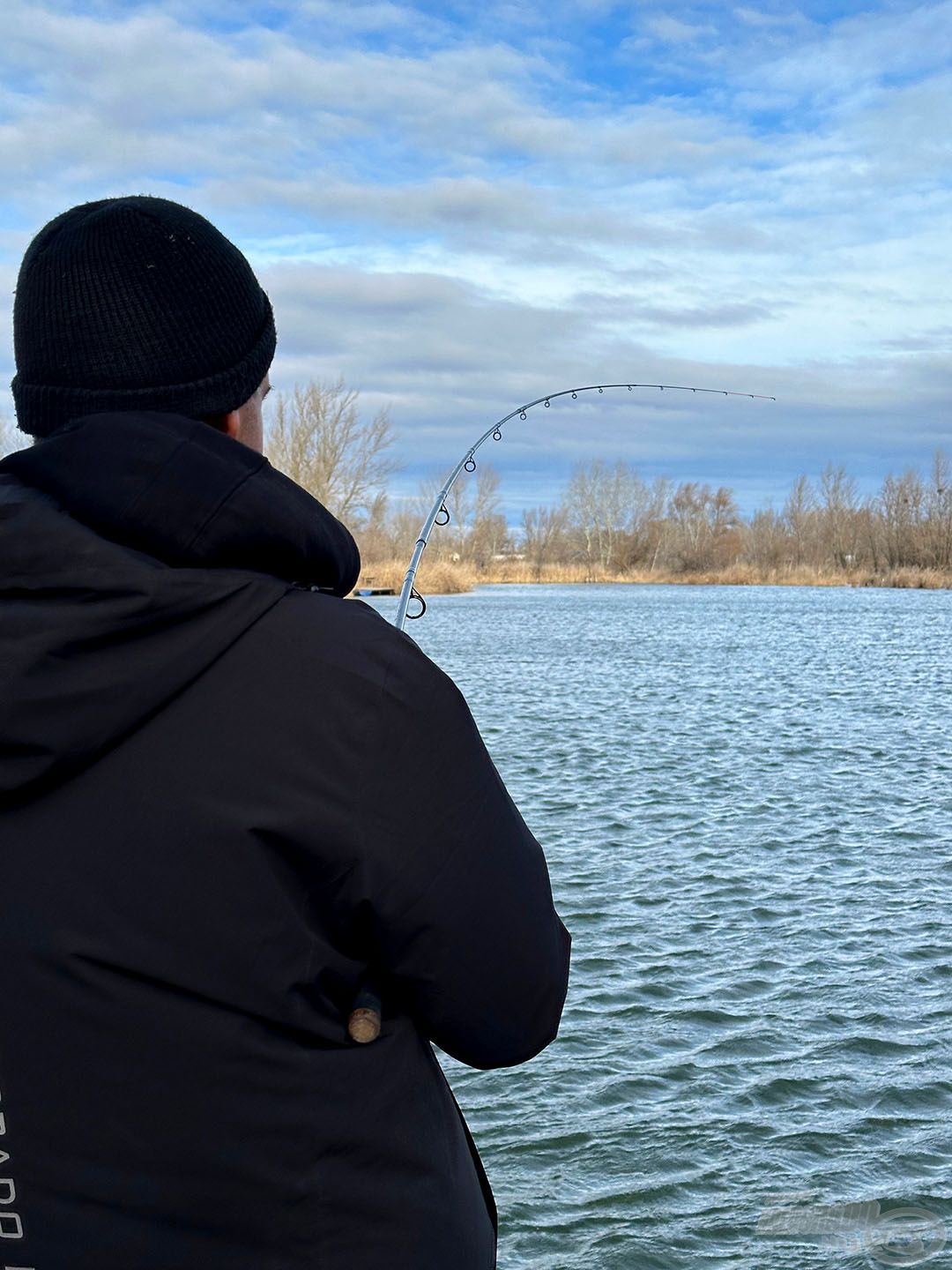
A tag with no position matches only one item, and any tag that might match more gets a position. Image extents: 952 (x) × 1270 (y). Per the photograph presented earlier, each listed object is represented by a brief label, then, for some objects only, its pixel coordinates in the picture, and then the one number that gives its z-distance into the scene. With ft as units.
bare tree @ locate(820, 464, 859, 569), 226.71
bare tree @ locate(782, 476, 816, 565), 239.50
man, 3.53
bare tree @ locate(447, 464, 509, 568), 268.62
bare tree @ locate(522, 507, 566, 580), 291.17
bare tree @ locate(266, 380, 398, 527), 152.97
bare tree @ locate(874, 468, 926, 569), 216.54
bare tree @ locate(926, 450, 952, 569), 211.41
